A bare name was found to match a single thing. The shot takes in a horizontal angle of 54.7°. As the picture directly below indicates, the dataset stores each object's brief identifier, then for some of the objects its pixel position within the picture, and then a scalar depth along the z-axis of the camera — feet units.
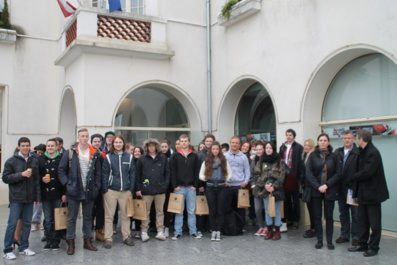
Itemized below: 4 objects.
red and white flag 32.65
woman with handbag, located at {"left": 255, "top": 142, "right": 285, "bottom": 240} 21.95
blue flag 32.22
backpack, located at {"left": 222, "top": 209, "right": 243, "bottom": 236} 23.11
